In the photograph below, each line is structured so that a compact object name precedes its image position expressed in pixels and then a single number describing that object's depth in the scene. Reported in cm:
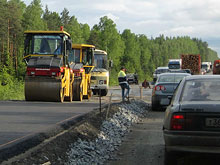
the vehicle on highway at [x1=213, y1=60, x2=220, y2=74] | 6738
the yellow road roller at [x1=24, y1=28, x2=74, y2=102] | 1894
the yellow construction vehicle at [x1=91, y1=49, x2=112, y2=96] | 2894
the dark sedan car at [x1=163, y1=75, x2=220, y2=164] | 613
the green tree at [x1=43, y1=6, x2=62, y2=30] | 9691
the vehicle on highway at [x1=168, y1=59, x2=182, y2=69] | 5935
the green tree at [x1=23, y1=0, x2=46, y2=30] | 8068
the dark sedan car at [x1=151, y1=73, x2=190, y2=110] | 1678
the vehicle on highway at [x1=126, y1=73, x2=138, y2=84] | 6162
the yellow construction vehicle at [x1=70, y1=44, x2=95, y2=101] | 2356
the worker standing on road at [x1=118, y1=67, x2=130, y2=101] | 2236
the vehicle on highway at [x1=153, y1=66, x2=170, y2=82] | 4434
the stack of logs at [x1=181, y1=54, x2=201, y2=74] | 5428
